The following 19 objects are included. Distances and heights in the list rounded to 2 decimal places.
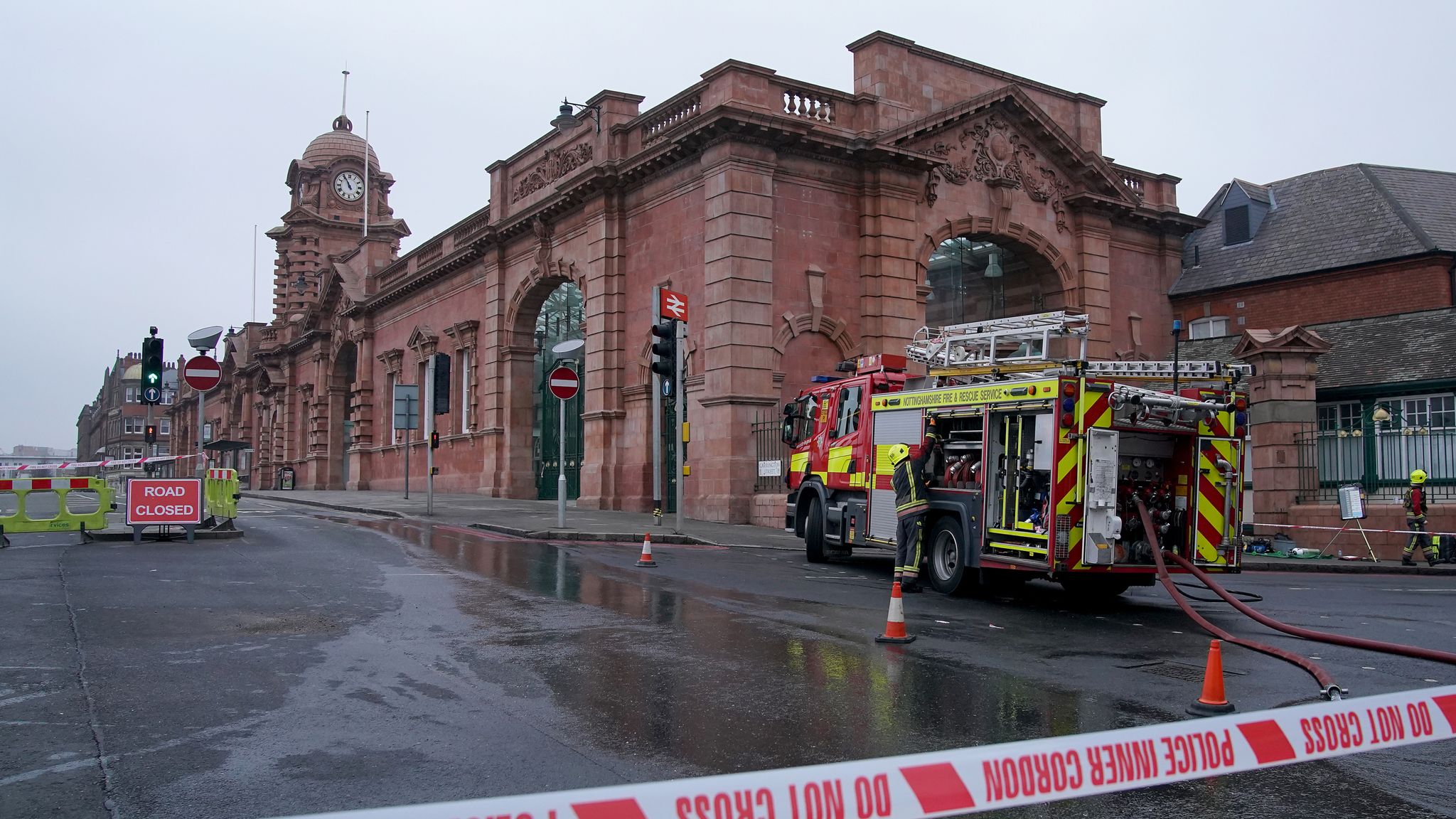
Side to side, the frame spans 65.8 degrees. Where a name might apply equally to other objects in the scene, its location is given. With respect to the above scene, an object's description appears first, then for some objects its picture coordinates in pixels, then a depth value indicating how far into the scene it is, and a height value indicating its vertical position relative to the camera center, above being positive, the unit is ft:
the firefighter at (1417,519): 58.54 -2.36
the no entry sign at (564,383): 71.67 +5.79
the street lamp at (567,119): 102.32 +32.27
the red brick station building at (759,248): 81.97 +19.69
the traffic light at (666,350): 66.08 +7.29
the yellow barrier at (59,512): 55.83 -1.96
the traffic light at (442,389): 125.54 +9.55
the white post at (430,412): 87.51 +7.13
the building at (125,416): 435.94 +22.84
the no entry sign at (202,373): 57.47 +5.19
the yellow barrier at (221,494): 63.05 -1.17
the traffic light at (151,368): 59.72 +5.61
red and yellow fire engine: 37.01 +0.37
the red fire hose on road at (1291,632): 23.84 -4.23
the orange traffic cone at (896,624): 29.68 -3.98
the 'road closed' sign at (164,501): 56.18 -1.40
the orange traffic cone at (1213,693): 21.63 -4.25
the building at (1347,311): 66.03 +15.00
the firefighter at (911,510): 42.45 -1.36
